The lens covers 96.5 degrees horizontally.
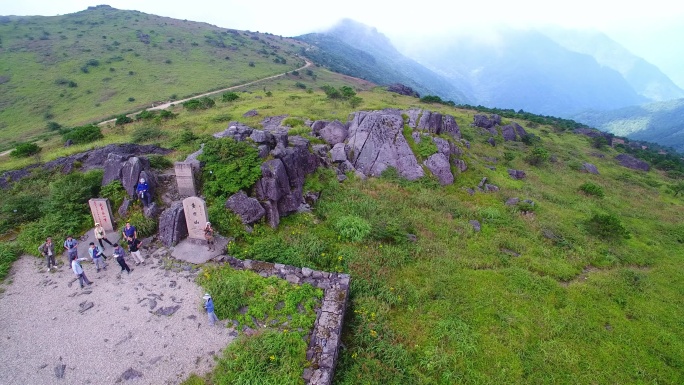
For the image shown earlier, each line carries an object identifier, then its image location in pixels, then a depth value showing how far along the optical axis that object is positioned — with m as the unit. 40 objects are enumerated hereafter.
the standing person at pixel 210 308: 10.04
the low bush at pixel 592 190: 27.33
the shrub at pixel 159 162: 18.67
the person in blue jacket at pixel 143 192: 15.37
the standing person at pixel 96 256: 12.40
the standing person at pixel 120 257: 12.11
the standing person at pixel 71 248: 12.23
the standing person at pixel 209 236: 13.67
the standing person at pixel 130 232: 12.94
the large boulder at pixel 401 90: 79.94
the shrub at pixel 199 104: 41.53
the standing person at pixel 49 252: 12.60
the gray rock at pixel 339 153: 24.41
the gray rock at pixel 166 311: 10.73
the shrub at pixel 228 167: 16.33
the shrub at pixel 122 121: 35.41
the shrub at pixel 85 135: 28.94
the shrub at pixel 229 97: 46.01
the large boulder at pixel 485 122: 47.91
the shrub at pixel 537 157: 34.75
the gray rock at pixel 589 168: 37.31
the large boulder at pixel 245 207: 15.52
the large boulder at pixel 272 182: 16.57
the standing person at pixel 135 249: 12.75
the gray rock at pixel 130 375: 8.69
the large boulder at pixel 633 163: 46.50
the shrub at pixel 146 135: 28.22
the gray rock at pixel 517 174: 29.55
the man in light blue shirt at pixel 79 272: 11.63
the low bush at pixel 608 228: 19.16
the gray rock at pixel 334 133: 26.84
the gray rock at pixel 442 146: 26.36
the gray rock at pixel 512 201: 22.45
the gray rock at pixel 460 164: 26.75
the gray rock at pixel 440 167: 24.67
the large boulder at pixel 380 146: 24.73
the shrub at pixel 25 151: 26.53
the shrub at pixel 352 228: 16.02
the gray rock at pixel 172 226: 13.99
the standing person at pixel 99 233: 13.25
